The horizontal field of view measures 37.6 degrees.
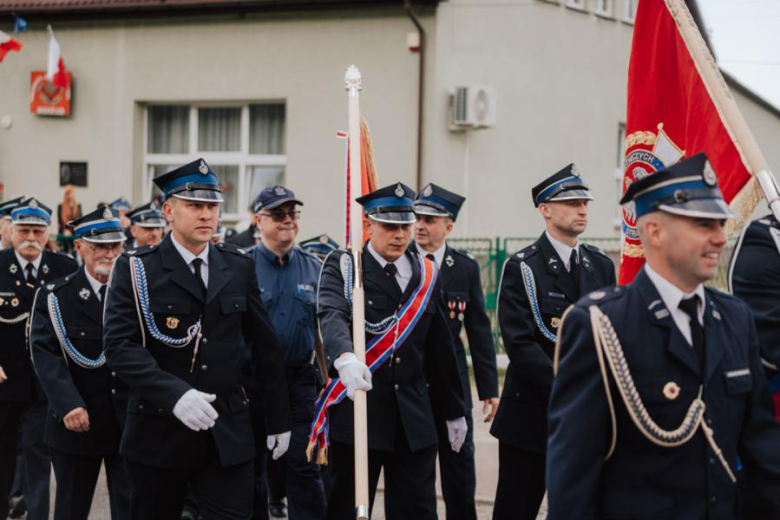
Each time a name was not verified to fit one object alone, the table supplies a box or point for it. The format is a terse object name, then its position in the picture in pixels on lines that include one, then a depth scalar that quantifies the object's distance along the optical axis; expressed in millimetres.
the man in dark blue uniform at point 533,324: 5984
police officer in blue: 7426
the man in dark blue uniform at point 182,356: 5320
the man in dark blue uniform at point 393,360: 5934
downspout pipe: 16438
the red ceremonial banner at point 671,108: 4781
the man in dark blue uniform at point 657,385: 3422
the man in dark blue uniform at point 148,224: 9102
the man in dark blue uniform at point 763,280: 4590
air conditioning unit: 16641
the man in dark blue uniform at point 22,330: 7844
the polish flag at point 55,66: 18000
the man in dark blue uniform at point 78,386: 6535
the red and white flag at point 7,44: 15133
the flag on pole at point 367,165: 7262
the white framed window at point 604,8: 20219
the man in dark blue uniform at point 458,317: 7102
